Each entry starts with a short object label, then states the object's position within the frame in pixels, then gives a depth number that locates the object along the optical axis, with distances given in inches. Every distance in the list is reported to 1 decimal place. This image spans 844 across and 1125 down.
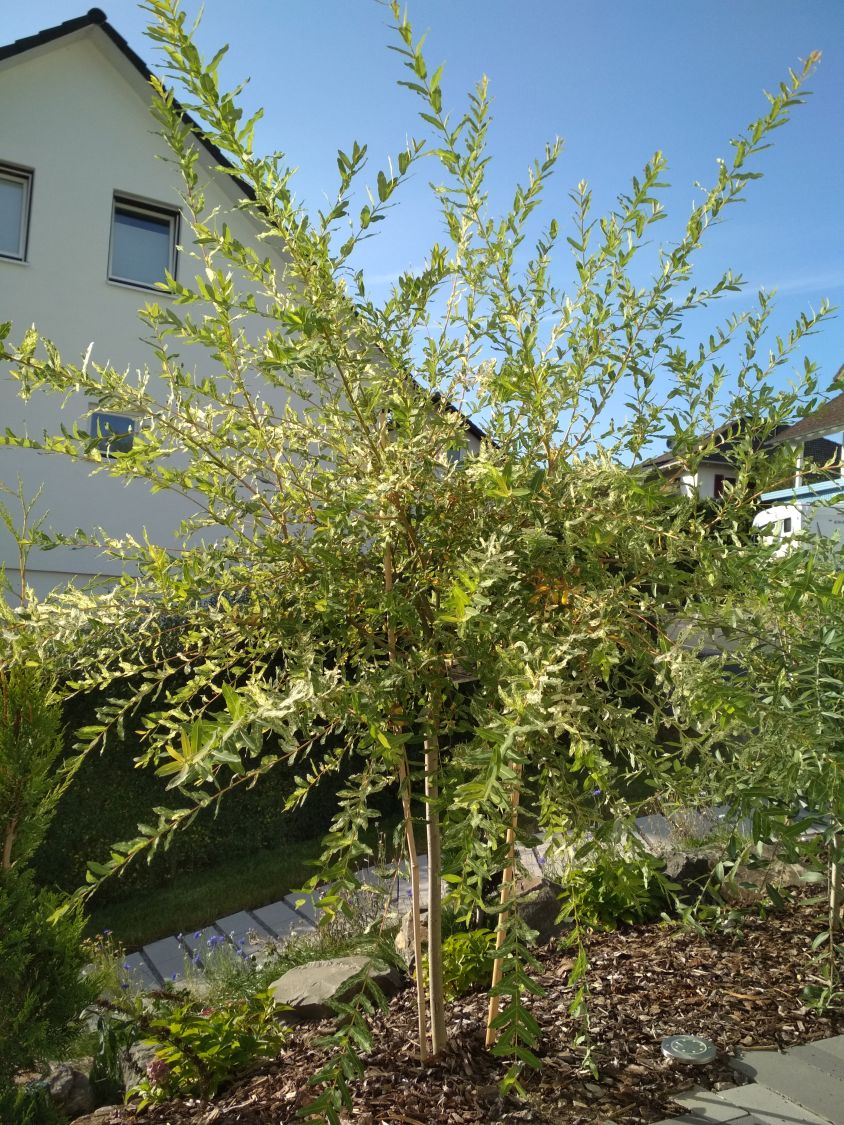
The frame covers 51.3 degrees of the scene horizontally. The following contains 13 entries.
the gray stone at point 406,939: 156.3
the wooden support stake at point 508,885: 82.8
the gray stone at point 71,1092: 123.8
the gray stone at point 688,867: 181.5
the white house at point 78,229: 410.3
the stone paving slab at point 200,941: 222.5
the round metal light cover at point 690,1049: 112.3
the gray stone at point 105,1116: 110.4
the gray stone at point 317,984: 136.1
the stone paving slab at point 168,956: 218.7
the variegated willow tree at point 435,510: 77.8
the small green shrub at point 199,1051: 109.3
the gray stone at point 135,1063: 120.7
